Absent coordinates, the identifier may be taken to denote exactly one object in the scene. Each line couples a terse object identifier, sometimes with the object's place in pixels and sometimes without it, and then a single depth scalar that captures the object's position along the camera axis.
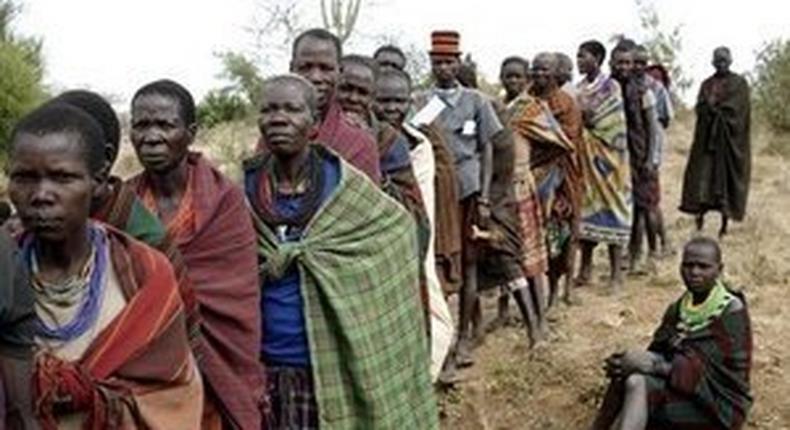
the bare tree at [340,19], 24.73
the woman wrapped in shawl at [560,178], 7.73
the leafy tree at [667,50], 19.05
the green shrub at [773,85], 17.45
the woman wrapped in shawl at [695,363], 5.55
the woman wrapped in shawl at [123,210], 3.11
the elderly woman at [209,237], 3.40
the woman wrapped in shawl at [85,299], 2.71
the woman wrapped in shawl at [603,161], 8.42
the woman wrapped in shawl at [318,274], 3.85
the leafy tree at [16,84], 15.40
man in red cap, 6.64
